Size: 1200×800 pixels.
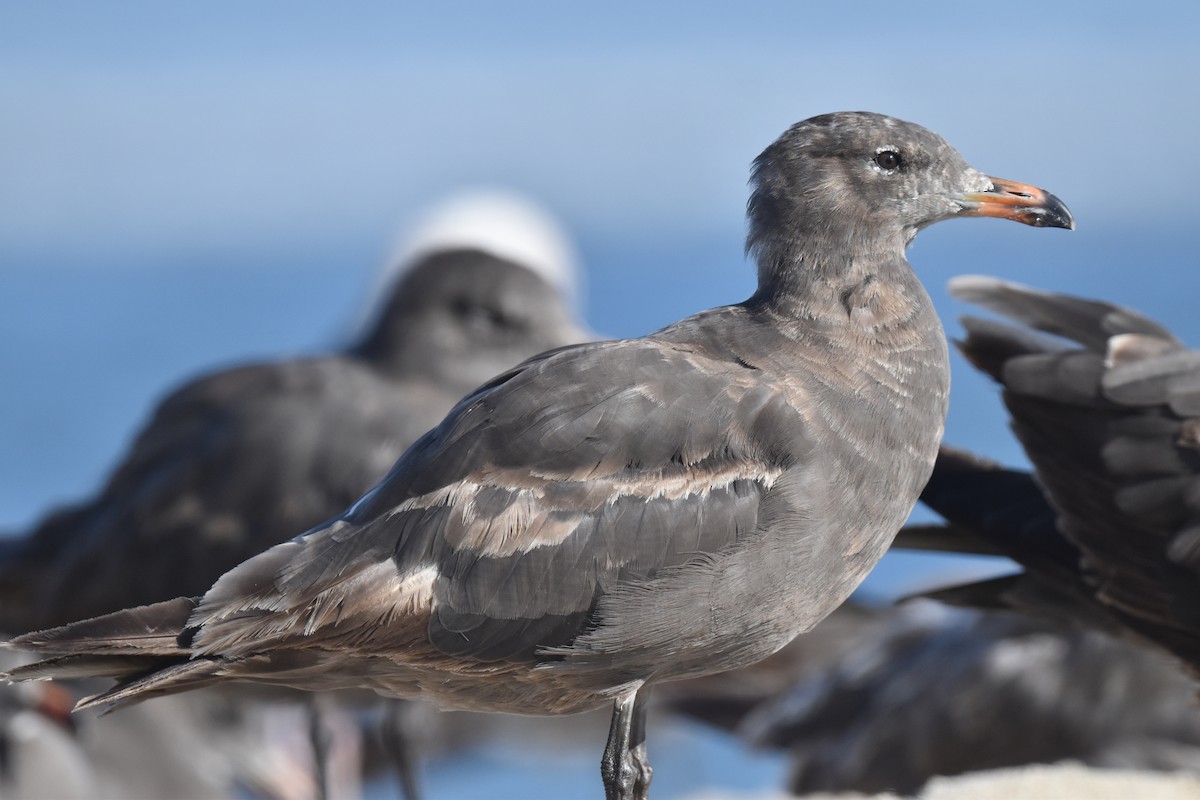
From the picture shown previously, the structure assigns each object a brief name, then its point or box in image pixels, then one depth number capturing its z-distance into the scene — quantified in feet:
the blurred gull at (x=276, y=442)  38.63
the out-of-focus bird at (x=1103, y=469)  28.71
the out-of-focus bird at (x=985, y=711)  38.09
